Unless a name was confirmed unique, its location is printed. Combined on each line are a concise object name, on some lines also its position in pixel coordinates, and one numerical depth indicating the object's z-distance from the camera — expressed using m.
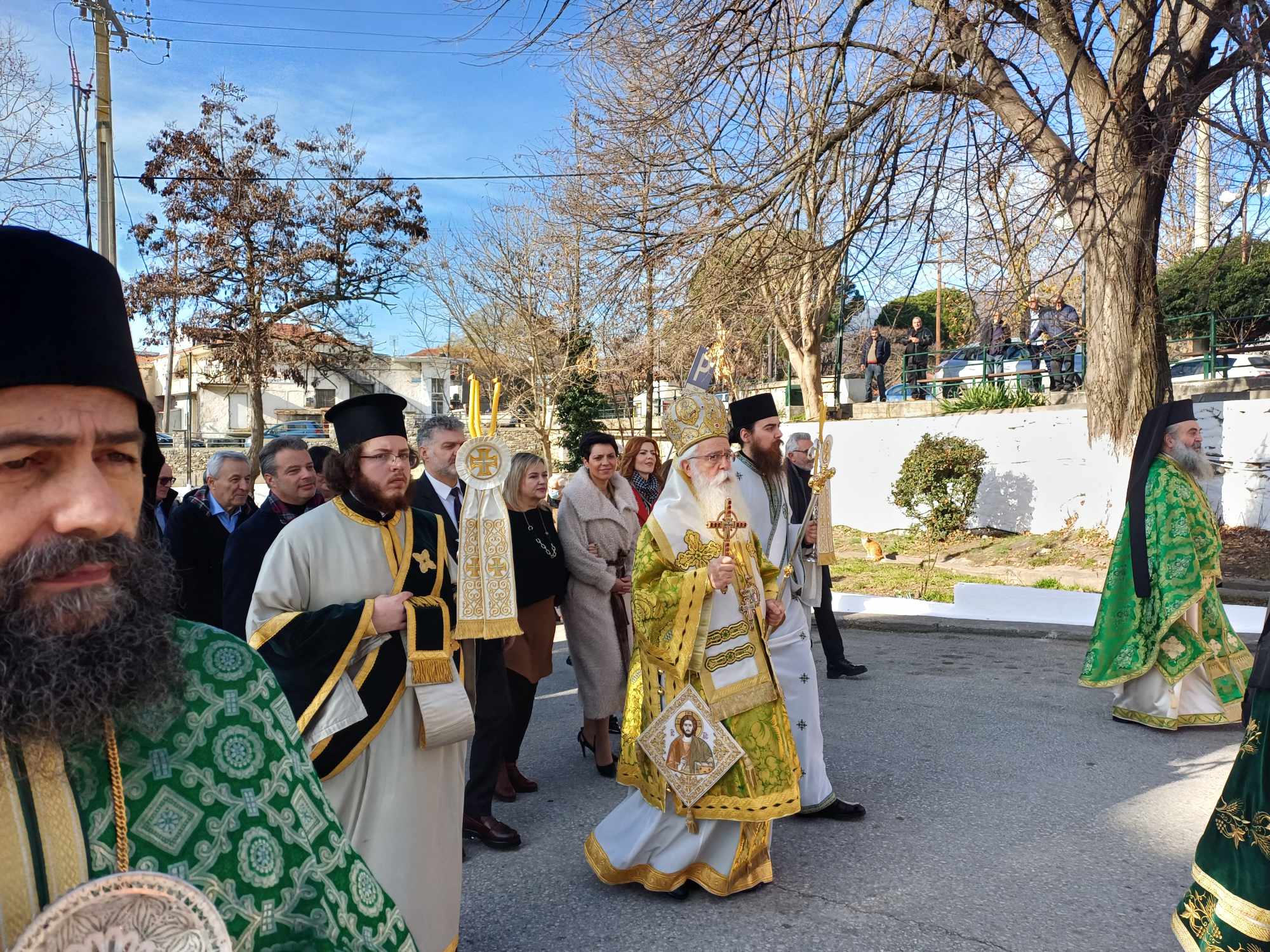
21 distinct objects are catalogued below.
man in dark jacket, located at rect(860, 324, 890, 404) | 20.27
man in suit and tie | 4.74
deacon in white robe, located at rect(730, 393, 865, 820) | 4.95
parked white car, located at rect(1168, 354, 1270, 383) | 16.44
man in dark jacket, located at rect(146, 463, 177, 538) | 6.52
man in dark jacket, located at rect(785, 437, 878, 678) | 7.95
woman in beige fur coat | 5.98
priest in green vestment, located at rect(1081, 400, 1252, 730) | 6.36
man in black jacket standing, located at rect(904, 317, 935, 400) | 20.00
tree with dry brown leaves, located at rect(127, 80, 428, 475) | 25.69
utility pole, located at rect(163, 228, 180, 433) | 25.75
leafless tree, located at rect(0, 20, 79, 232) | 13.65
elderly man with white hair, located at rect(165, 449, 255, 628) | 5.54
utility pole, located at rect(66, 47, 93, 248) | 14.91
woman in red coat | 8.05
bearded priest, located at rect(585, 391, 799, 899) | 4.08
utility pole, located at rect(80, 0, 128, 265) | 15.43
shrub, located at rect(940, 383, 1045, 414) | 16.23
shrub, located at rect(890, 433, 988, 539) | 15.05
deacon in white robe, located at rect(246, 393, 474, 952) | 3.28
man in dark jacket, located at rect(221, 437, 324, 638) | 4.09
